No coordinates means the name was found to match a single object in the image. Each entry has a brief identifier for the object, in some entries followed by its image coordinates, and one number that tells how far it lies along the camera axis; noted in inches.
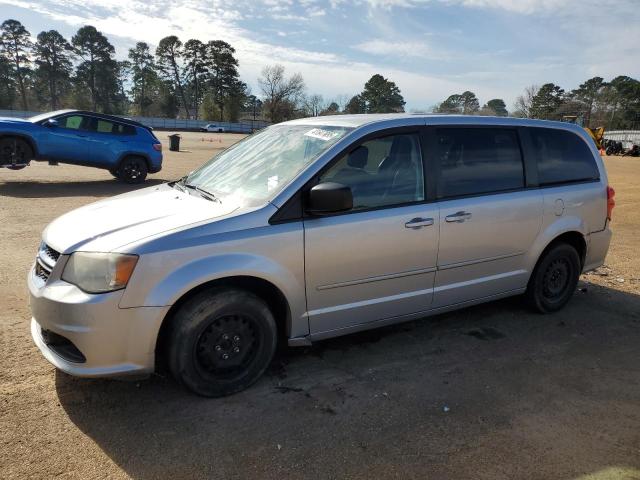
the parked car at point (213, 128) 2929.1
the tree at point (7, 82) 3129.9
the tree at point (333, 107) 3137.3
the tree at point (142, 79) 3782.0
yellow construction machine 1190.5
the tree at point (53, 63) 3317.4
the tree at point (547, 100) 3076.0
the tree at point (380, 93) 3900.1
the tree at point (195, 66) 3735.2
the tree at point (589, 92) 3352.9
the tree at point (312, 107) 3426.7
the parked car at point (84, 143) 449.7
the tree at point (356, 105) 3142.2
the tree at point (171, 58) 3779.5
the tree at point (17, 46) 3230.8
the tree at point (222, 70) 3649.1
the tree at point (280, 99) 3311.0
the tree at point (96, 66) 3427.7
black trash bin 1103.0
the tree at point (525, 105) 2983.8
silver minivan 114.7
